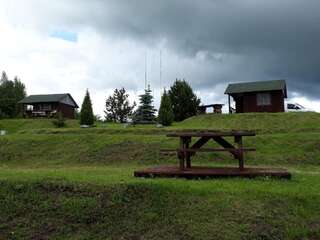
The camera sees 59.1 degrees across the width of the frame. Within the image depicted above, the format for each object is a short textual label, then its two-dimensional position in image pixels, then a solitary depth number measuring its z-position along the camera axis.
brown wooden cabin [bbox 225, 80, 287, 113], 25.95
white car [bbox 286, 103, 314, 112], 29.59
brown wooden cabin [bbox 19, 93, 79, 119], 40.01
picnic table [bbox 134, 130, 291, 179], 7.00
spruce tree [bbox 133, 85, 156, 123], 24.29
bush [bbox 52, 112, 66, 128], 24.94
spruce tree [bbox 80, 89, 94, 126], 22.47
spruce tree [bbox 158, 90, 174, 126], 21.22
